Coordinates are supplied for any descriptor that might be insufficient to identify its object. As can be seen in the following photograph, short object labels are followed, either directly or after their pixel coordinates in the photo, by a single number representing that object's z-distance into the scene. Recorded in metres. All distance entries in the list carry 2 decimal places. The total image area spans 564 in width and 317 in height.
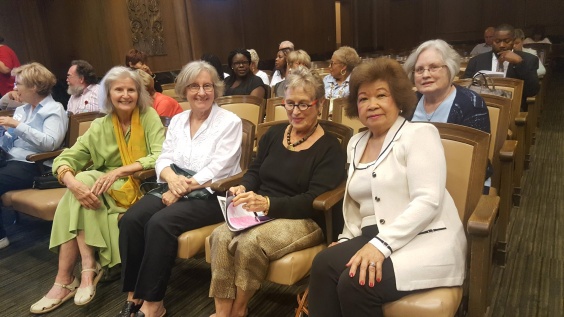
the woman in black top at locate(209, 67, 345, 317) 1.81
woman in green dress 2.41
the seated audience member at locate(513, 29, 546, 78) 4.35
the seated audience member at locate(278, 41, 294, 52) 5.33
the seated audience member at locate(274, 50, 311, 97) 4.43
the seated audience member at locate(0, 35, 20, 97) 4.71
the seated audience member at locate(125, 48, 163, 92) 4.19
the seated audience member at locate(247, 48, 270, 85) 4.88
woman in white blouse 2.10
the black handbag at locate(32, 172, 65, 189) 2.92
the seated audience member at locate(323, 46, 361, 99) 3.73
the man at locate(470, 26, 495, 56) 6.29
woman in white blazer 1.45
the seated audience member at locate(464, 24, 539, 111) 3.55
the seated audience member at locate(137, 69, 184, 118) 3.30
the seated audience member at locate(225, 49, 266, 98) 4.16
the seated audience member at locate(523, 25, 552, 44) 9.52
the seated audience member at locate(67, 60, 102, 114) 3.71
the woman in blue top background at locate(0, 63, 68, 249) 2.97
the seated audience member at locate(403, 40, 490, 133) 2.13
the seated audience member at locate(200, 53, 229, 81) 4.55
